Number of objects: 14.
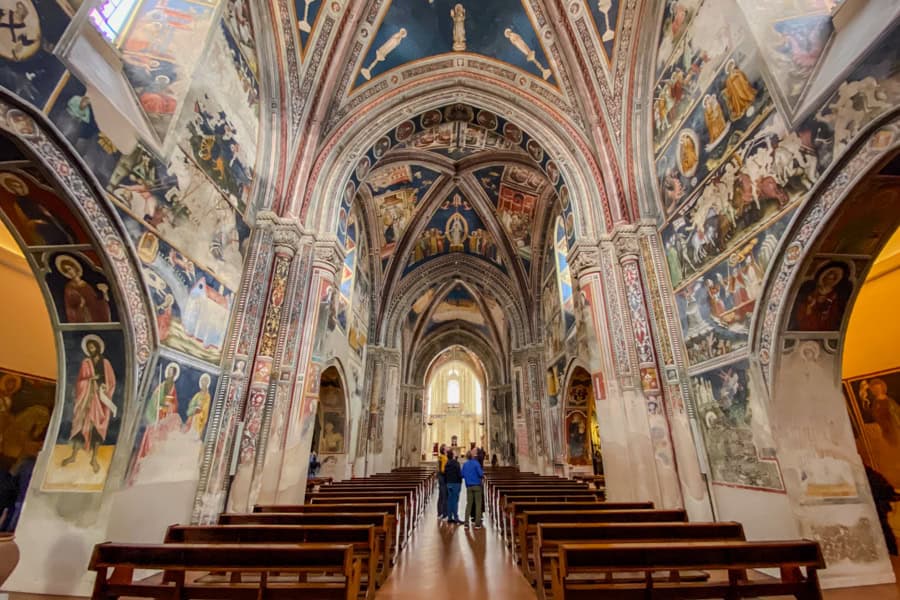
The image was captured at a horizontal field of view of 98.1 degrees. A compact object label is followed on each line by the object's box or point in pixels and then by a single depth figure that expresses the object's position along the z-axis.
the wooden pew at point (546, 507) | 5.67
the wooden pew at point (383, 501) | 6.68
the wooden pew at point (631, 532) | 4.07
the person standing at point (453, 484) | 8.73
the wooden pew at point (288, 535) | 3.92
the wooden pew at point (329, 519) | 4.92
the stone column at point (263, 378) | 7.23
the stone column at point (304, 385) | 8.02
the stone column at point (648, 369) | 7.42
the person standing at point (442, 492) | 9.57
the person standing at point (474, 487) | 8.30
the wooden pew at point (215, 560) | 3.15
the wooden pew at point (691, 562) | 3.25
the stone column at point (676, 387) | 6.93
